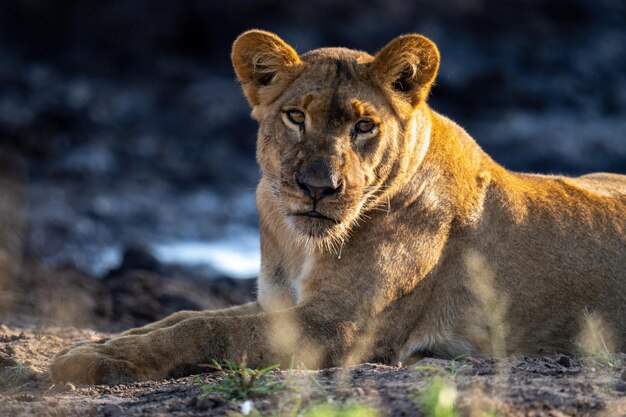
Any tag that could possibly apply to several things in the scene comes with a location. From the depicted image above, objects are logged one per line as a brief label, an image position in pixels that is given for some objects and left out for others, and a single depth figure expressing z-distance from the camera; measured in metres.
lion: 10.65
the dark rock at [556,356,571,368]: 10.68
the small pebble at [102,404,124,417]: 8.78
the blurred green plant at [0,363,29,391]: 10.49
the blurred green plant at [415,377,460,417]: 7.96
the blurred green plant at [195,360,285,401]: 8.76
